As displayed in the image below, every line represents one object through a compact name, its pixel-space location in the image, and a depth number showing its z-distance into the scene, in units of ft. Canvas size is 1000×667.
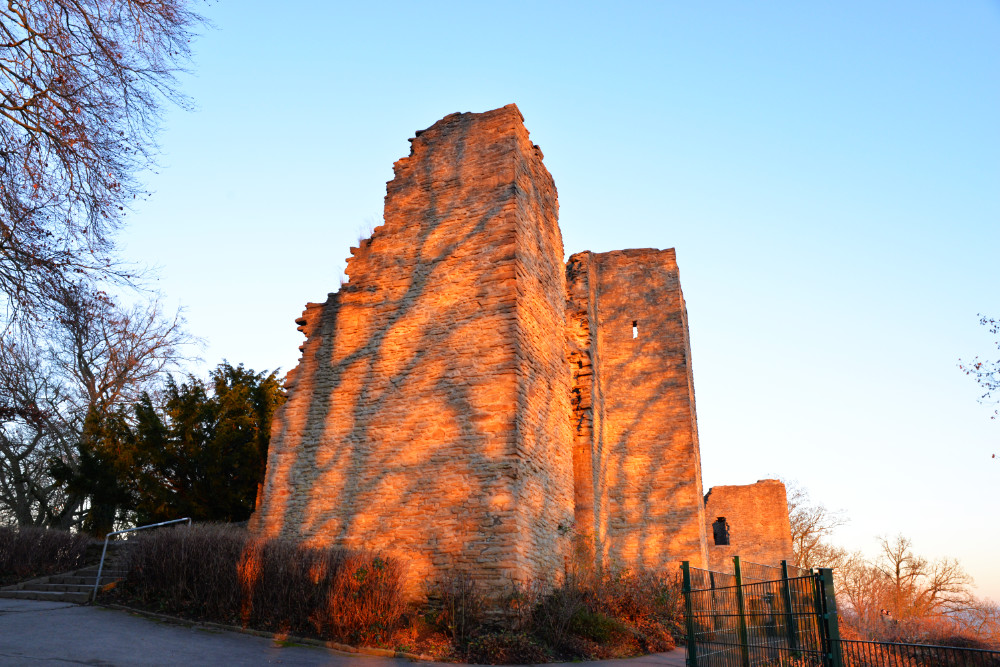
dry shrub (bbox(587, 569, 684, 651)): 37.19
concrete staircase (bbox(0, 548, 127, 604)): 33.06
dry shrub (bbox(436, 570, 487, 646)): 30.25
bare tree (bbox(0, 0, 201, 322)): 23.86
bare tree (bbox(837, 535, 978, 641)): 75.61
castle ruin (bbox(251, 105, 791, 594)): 35.17
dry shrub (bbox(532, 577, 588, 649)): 31.71
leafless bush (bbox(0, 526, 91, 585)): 38.60
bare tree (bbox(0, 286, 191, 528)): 74.69
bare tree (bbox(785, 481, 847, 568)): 114.52
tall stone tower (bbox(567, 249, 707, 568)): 52.08
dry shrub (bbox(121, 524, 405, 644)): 28.40
